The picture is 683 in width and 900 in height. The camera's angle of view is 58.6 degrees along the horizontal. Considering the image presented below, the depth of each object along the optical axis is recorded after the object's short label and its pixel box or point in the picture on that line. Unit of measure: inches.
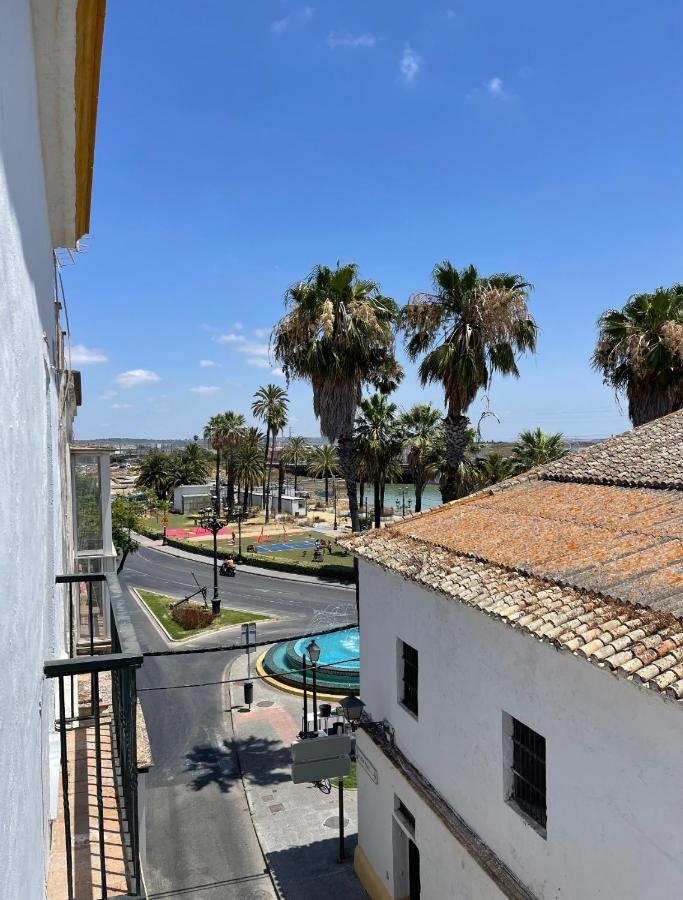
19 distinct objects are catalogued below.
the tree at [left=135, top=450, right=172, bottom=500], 2443.4
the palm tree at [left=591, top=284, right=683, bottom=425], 770.2
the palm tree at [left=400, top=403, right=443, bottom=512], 1160.2
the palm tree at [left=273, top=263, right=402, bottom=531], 732.7
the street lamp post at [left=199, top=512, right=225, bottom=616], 1060.5
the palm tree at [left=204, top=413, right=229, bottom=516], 2346.2
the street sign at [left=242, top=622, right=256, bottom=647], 678.5
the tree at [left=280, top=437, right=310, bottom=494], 2852.4
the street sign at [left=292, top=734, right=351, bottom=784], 397.7
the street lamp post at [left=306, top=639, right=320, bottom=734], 554.3
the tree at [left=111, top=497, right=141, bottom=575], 1177.4
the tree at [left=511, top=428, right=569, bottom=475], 964.0
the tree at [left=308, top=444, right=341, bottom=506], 2613.2
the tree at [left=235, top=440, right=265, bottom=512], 2279.8
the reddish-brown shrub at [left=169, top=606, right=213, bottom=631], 1005.2
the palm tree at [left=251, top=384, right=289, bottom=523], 2349.9
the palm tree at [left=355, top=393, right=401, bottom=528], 1160.2
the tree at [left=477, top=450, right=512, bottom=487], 962.7
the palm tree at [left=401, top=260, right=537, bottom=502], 679.7
